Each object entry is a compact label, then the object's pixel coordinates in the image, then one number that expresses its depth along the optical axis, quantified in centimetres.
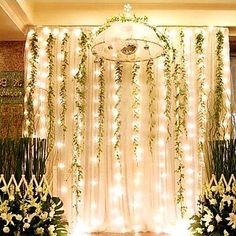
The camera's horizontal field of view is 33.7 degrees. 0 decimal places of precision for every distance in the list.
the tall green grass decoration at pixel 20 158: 354
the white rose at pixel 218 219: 359
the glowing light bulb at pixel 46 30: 486
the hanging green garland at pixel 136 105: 469
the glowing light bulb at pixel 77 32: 485
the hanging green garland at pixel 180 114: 464
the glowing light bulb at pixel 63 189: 466
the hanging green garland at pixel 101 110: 469
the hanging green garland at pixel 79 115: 464
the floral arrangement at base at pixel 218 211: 357
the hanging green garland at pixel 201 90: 468
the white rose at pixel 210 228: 360
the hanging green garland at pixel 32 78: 471
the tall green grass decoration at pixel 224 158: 385
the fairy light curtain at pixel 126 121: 463
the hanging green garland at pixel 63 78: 473
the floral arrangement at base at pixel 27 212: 333
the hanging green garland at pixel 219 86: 468
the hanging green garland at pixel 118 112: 468
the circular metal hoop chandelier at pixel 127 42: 383
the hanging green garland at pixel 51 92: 470
